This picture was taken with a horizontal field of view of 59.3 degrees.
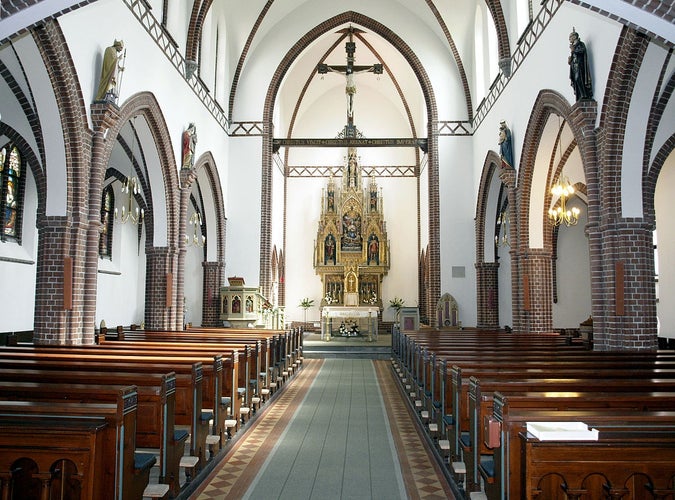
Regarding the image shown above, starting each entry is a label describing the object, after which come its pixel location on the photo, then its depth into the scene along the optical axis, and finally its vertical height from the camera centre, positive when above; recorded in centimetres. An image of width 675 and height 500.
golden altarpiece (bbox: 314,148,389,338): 2714 +281
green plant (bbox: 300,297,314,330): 2686 +5
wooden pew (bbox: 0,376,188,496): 470 -73
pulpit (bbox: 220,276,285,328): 1916 -4
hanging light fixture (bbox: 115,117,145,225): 1162 +229
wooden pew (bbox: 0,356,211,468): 586 -71
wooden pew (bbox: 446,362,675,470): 521 -71
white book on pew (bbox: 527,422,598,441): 299 -65
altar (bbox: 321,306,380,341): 2195 -68
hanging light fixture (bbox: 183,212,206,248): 1739 +238
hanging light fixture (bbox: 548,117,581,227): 1139 +211
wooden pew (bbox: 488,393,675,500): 330 -67
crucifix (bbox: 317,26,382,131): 2112 +848
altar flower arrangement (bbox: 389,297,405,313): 2655 +10
